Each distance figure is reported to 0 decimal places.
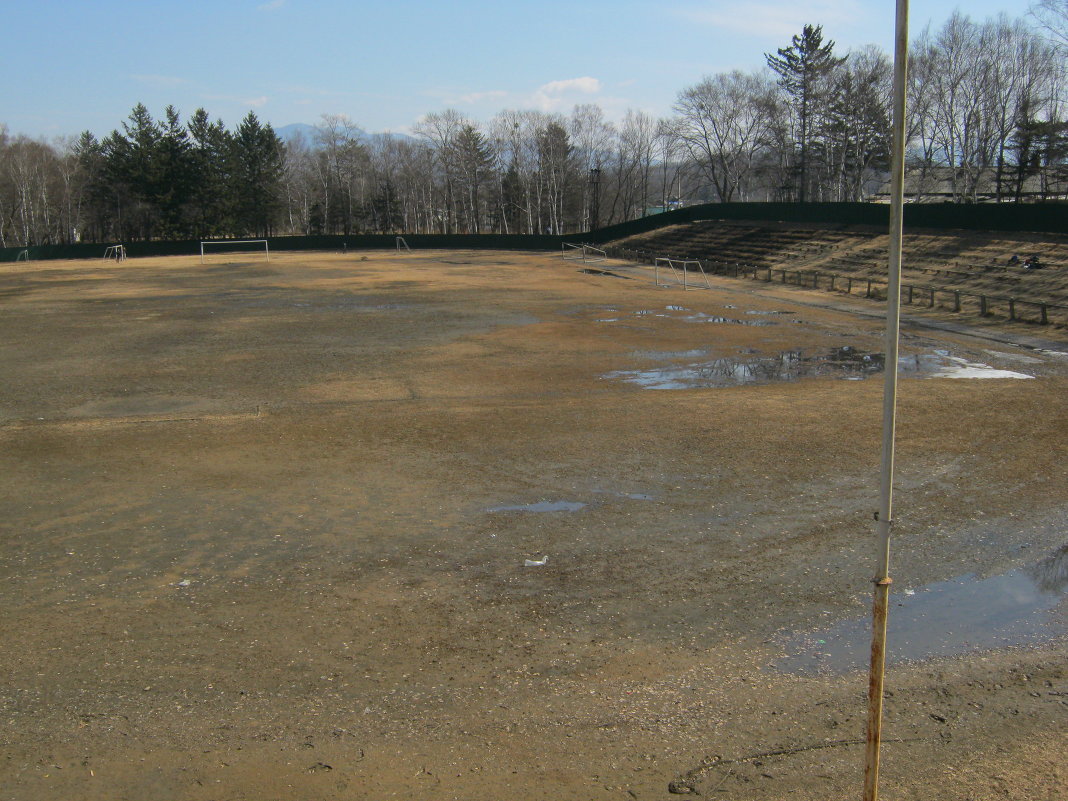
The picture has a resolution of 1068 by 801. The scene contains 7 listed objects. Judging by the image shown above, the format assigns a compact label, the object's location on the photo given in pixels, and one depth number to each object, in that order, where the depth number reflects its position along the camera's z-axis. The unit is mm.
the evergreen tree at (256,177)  107000
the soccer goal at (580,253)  79656
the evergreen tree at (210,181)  101188
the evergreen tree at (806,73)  86438
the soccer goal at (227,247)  93188
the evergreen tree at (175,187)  99562
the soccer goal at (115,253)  83938
